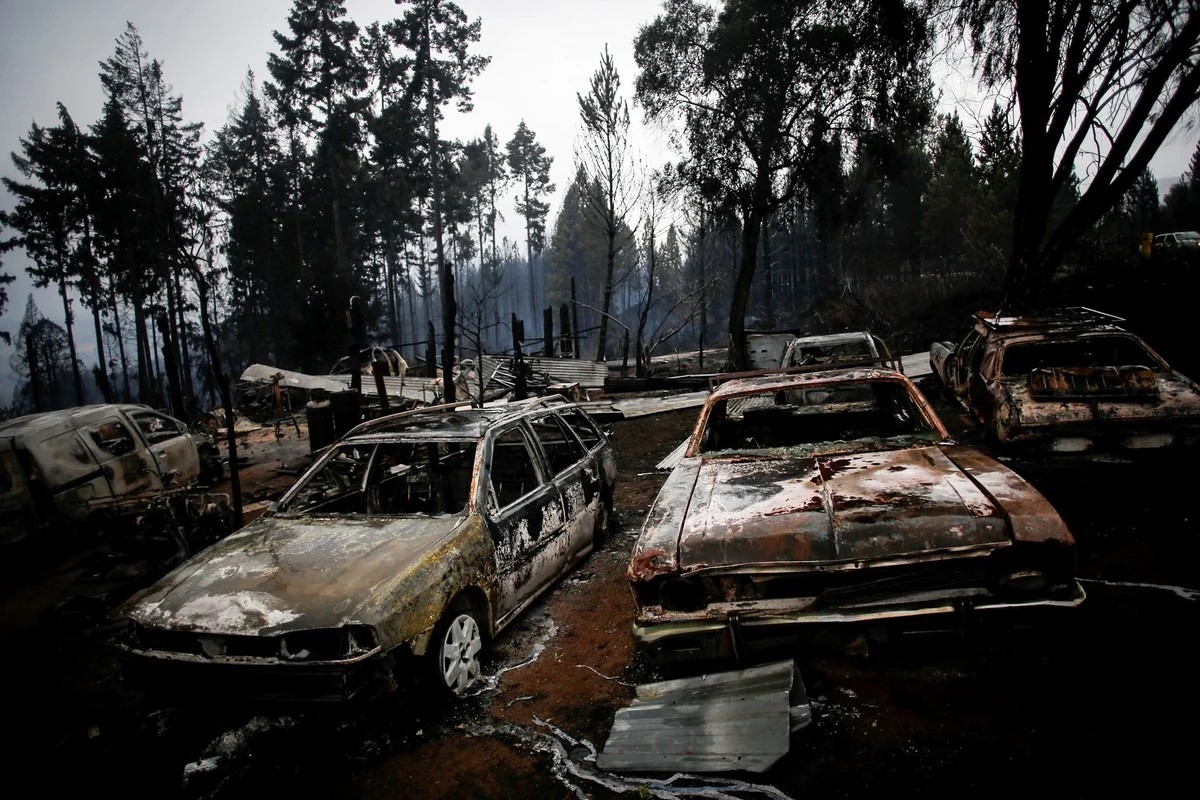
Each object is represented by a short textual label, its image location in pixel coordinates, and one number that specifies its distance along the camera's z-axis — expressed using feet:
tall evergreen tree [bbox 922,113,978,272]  109.60
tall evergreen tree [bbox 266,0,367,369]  93.86
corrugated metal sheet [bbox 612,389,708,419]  41.50
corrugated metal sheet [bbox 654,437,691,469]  27.17
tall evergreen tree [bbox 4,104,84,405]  87.81
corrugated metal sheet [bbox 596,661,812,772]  7.91
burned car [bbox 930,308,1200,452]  16.72
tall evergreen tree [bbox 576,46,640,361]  68.90
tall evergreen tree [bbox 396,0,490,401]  97.25
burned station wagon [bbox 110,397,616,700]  9.64
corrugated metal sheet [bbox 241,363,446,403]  54.80
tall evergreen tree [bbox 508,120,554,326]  174.40
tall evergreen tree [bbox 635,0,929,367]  51.75
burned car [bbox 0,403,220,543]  22.44
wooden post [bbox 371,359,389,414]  27.09
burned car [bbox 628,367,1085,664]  8.59
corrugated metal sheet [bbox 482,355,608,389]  57.21
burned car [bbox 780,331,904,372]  28.76
